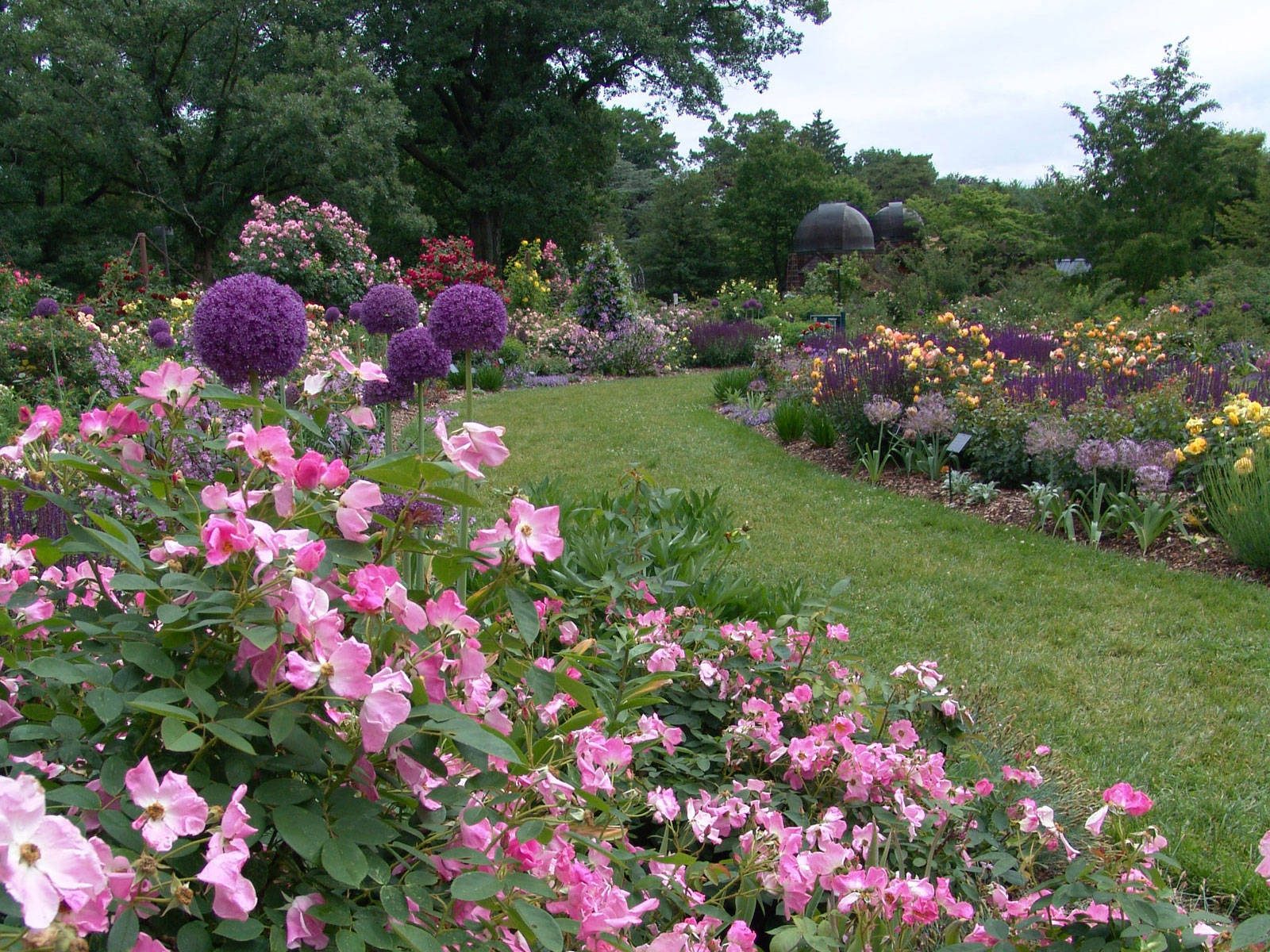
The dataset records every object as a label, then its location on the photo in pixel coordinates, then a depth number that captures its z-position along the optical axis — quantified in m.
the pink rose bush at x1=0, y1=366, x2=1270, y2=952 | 0.71
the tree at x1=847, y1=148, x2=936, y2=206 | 41.84
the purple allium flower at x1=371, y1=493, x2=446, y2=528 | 0.96
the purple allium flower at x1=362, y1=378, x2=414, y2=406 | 2.37
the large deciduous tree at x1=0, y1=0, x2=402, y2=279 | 17.28
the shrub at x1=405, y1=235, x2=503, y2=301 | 15.98
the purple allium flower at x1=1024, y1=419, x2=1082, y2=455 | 5.00
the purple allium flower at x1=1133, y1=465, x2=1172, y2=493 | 4.49
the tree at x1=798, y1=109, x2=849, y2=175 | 50.19
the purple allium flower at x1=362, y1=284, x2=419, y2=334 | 2.80
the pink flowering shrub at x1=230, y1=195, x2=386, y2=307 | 12.13
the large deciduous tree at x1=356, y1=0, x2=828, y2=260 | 20.28
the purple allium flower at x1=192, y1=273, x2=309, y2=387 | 1.61
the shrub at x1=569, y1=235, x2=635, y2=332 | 13.42
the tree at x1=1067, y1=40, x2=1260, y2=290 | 16.84
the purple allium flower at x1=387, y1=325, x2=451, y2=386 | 2.25
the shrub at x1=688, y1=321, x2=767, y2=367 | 13.91
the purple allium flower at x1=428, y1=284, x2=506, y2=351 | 2.36
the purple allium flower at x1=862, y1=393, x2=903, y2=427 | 6.13
